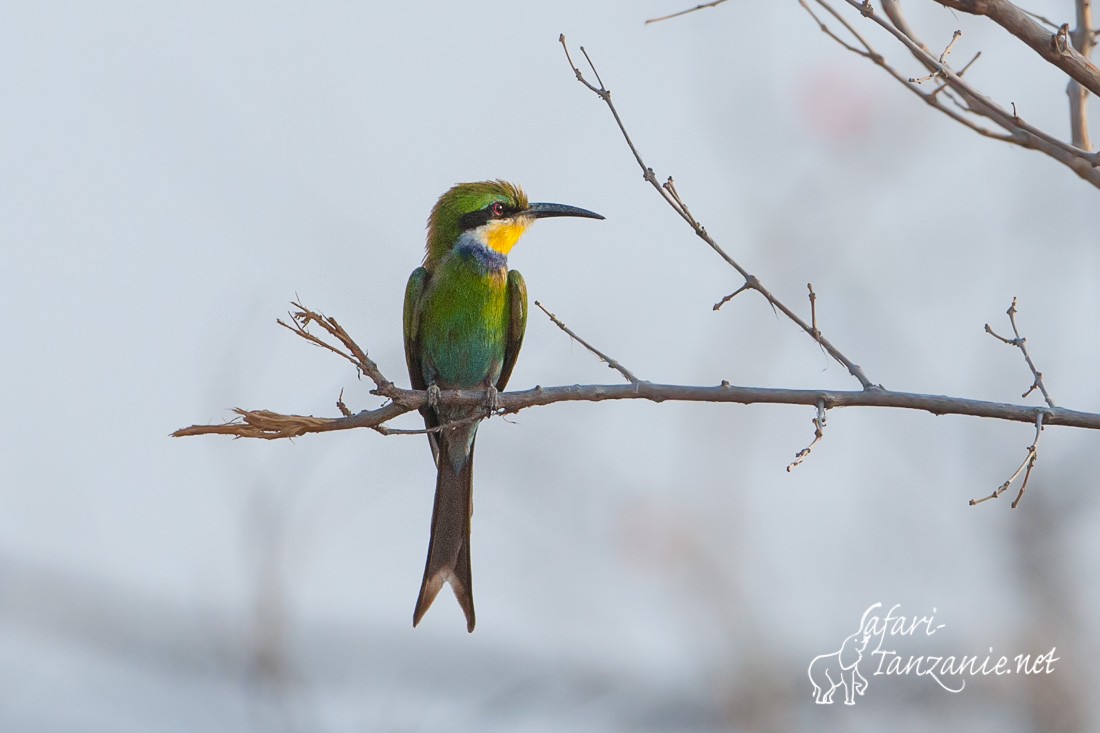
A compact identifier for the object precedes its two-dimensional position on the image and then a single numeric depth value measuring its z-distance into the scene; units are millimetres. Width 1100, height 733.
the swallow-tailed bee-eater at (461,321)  9078
